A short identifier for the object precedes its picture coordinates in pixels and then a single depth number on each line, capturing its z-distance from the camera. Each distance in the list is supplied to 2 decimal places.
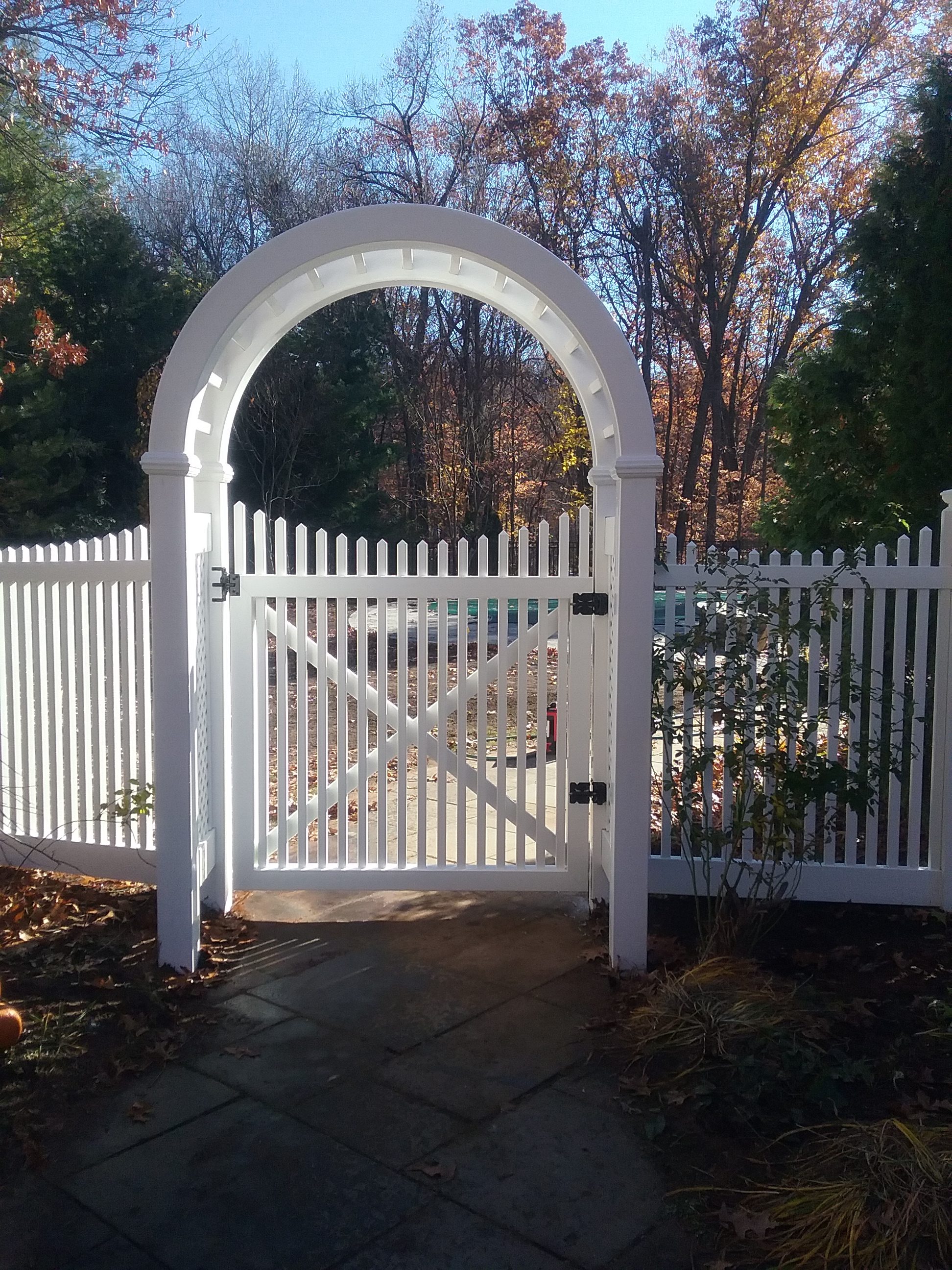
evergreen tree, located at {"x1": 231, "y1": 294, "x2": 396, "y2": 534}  18.27
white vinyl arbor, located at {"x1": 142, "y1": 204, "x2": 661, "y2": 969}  3.82
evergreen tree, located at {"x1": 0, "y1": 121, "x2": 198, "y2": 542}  15.86
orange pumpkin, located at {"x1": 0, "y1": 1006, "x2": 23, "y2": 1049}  3.02
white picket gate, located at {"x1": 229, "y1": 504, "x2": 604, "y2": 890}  4.52
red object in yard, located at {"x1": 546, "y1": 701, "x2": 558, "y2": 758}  7.65
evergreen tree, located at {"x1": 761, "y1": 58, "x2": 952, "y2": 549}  5.68
